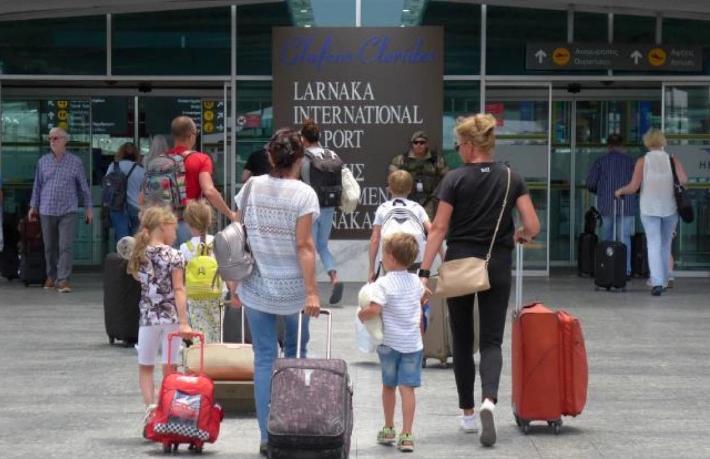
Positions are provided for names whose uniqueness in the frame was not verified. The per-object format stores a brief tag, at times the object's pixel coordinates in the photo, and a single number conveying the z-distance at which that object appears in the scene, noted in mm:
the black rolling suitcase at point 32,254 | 18594
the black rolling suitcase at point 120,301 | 12312
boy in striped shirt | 8438
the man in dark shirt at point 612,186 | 19750
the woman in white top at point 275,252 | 8094
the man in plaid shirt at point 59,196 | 17688
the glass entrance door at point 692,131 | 20406
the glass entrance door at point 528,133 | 20625
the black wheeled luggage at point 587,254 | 20531
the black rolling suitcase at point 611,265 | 18109
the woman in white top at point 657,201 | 17641
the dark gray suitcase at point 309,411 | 7629
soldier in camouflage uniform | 16391
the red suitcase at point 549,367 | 8805
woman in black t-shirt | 8680
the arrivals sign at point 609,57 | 20406
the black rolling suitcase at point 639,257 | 20562
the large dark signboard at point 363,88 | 18906
